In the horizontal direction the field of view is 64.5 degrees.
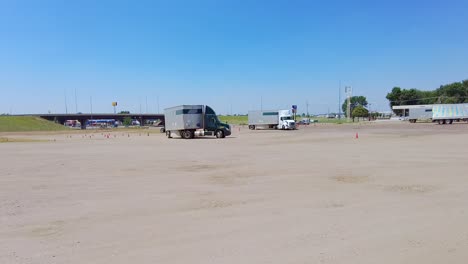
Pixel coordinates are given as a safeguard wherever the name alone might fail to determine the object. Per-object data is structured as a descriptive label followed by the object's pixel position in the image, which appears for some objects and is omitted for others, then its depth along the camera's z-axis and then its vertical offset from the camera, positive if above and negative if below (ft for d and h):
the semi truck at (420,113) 280.59 -2.96
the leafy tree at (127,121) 532.48 -2.31
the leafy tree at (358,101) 624.59 +18.49
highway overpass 524.93 +5.43
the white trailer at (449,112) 256.32 -2.75
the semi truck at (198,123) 138.92 -2.11
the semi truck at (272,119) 224.74 -3.05
